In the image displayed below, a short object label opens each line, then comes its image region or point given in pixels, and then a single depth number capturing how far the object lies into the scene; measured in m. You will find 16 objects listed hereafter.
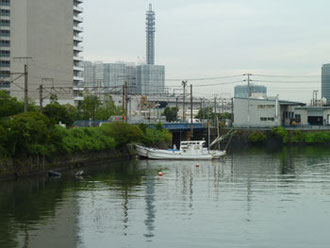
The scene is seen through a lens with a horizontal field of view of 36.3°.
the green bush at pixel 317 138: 150.62
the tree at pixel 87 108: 132.62
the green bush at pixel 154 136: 106.19
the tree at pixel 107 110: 144.00
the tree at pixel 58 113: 93.88
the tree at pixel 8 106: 79.06
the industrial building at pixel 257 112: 161.25
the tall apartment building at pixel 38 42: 135.62
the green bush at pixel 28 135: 59.47
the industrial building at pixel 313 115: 175.38
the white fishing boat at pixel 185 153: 96.06
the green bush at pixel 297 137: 151.62
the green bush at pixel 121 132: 92.69
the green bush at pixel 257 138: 149.38
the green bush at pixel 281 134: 150.62
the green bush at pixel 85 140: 76.19
